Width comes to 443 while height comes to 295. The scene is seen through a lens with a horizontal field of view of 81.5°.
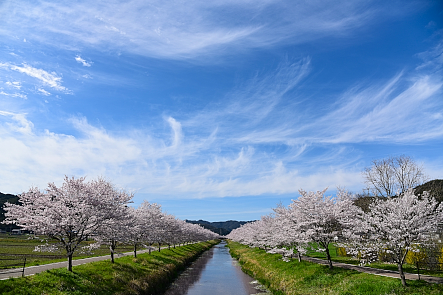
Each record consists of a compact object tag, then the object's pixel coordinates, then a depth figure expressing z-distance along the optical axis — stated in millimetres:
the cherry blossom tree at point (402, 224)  20391
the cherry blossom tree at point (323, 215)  29578
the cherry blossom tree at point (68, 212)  22625
